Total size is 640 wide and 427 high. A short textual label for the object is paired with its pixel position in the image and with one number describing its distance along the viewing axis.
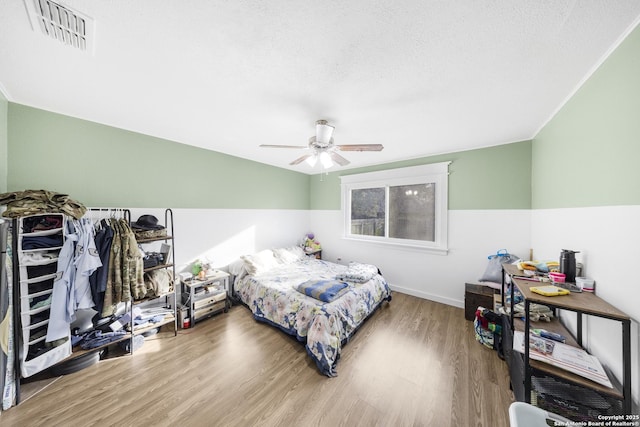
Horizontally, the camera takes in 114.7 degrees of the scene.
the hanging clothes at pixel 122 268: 1.93
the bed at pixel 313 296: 2.02
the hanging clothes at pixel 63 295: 1.66
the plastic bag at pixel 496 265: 2.61
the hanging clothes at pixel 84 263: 1.77
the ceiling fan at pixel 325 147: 1.94
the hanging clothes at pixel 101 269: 1.90
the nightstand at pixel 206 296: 2.60
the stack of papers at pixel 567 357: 1.12
